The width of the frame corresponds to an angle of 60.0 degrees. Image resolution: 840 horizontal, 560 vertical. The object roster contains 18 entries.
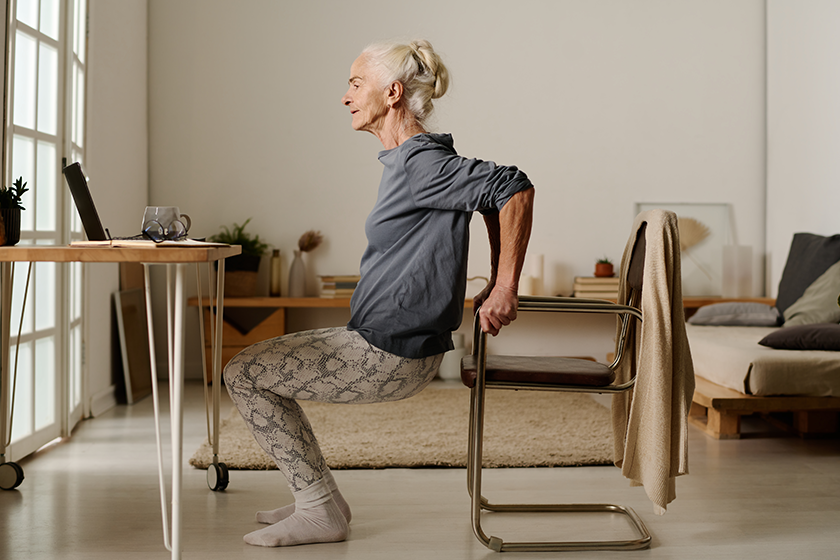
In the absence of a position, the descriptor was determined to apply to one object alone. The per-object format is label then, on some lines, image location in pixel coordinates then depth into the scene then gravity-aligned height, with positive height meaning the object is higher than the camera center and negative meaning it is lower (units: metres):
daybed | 2.95 -0.38
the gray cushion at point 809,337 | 3.03 -0.25
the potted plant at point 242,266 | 4.50 +0.03
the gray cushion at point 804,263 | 3.93 +0.09
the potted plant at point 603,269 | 4.74 +0.05
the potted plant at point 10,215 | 1.86 +0.14
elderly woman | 1.71 -0.04
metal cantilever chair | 1.87 -0.27
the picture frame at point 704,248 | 4.97 +0.20
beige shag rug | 2.76 -0.69
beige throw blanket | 1.84 -0.27
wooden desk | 1.43 +0.02
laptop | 1.82 +0.18
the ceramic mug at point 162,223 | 1.81 +0.12
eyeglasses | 1.80 +0.10
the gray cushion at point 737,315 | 4.15 -0.21
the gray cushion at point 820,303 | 3.60 -0.12
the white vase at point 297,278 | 4.66 -0.04
